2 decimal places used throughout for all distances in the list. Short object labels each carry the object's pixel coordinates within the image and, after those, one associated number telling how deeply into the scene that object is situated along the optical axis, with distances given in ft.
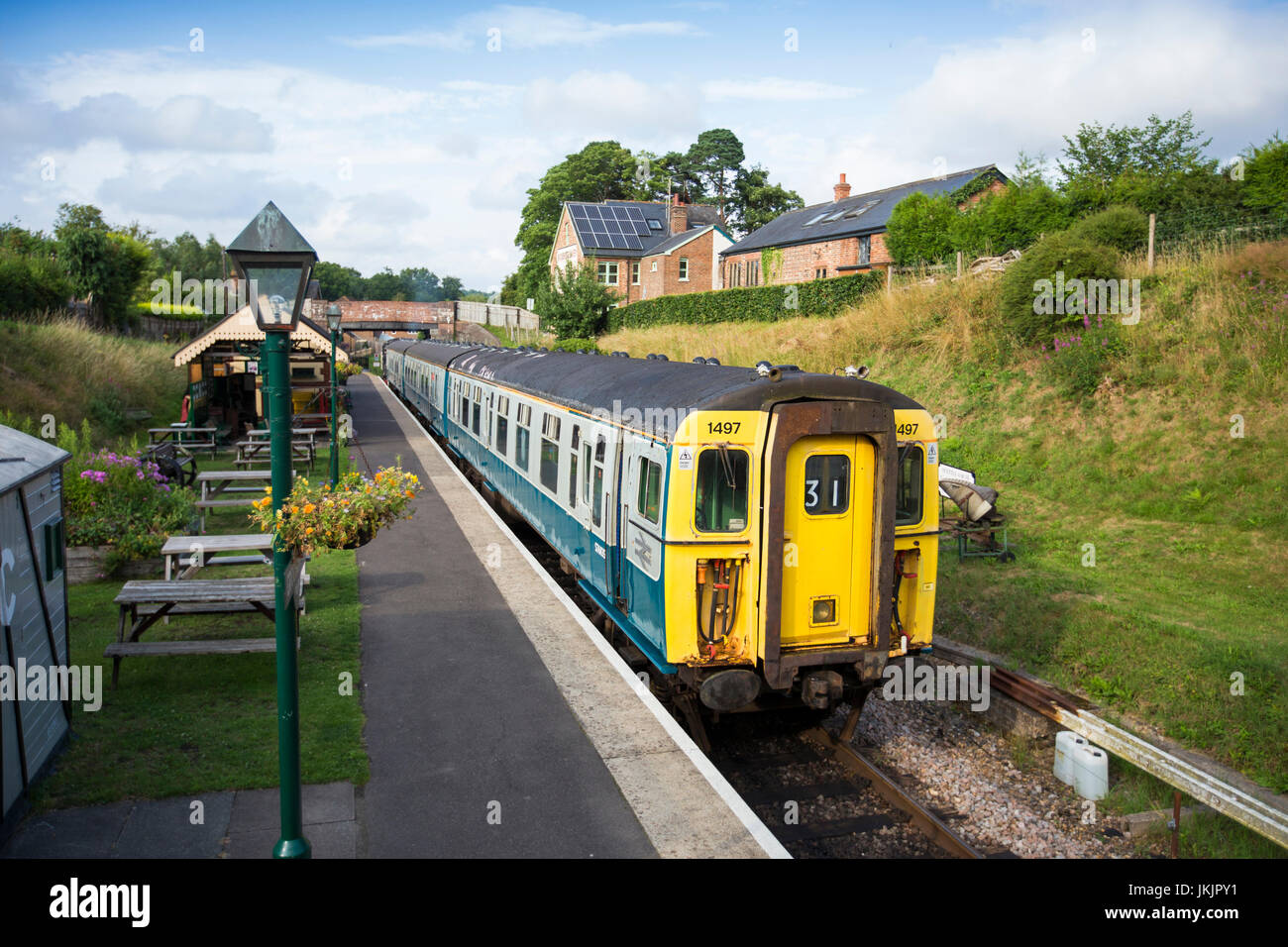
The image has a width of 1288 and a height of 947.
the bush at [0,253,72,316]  81.46
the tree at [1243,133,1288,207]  60.18
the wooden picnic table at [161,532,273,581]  31.14
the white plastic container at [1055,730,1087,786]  26.14
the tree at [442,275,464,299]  505.25
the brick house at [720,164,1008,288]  111.75
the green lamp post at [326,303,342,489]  56.32
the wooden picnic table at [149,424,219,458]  64.34
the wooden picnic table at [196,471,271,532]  42.36
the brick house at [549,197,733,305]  161.07
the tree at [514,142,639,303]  231.50
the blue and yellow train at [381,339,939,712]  23.24
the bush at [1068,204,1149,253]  62.95
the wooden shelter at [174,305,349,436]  66.33
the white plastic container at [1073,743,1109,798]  25.21
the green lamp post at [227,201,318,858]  15.10
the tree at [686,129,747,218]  252.62
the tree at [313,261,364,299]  375.25
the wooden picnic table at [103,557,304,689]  25.11
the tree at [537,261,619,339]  131.75
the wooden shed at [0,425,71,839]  17.66
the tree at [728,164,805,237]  244.63
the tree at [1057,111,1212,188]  112.88
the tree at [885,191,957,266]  84.23
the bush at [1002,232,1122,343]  59.11
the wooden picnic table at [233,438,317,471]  62.28
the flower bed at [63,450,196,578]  36.29
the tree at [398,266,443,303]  472.44
